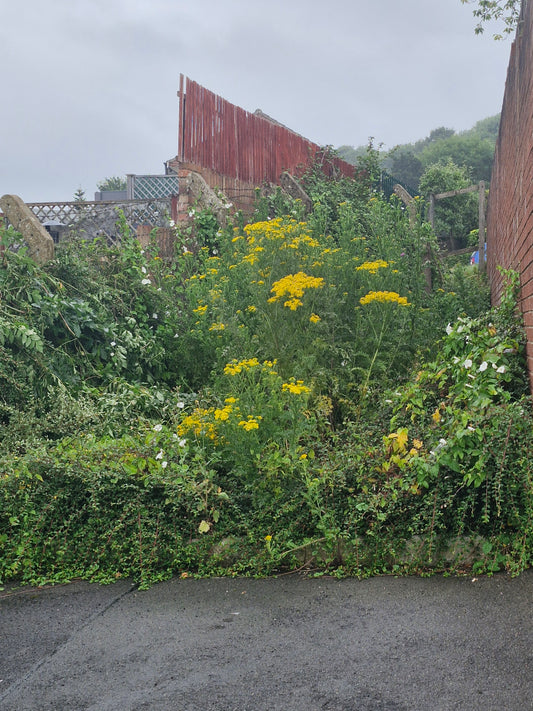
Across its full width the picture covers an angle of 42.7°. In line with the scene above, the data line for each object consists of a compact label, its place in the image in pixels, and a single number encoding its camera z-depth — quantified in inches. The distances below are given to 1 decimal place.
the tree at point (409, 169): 2287.2
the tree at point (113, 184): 2268.0
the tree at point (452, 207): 1202.6
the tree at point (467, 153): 2199.8
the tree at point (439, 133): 3592.5
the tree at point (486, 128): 2815.0
